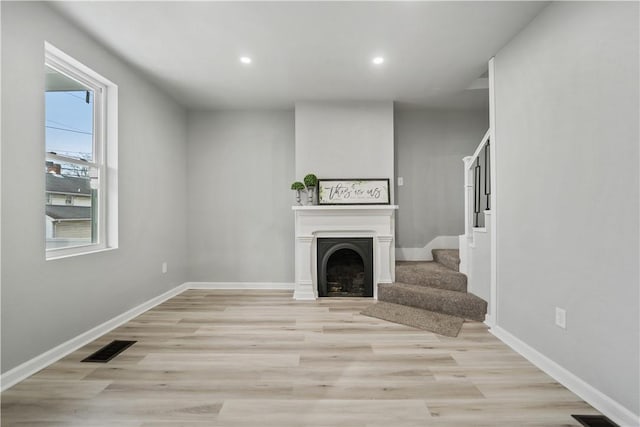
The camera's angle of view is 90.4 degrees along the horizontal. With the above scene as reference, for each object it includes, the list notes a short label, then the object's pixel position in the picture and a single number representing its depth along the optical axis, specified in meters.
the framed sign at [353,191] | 4.11
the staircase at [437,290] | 3.17
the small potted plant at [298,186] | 4.02
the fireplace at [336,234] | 3.99
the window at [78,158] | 2.37
